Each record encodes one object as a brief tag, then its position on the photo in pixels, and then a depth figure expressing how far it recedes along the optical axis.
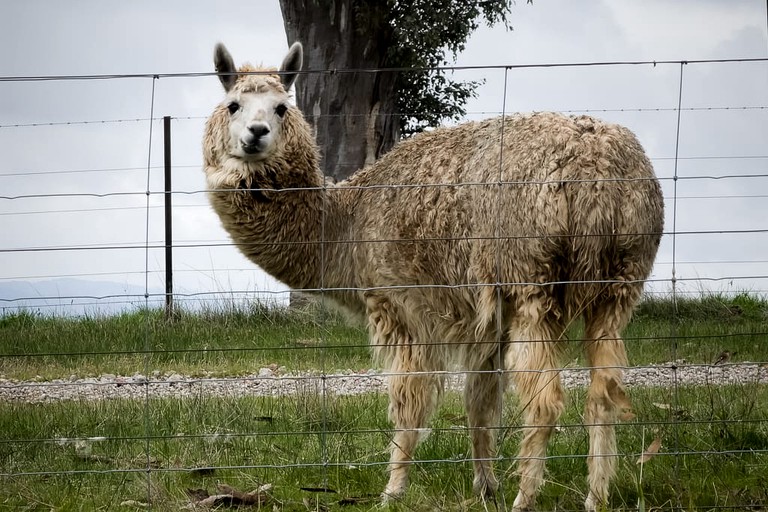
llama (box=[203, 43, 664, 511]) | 10.64
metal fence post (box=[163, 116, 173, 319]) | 29.17
